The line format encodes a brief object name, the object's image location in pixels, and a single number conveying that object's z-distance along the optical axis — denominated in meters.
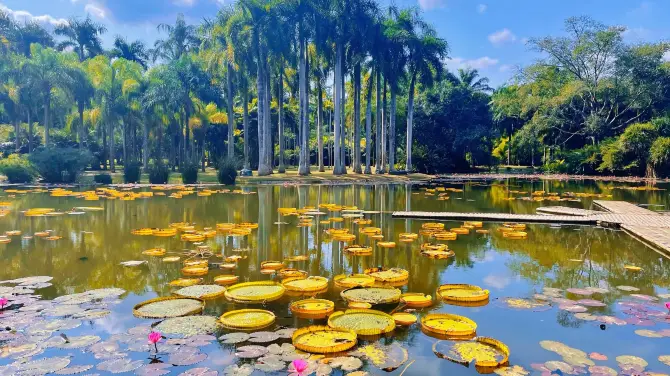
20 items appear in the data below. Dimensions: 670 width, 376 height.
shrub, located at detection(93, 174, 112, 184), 28.33
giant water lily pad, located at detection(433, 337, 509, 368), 4.36
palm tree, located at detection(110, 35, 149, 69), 58.44
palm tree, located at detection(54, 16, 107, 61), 56.16
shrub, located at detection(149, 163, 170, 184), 28.47
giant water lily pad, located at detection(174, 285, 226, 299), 6.23
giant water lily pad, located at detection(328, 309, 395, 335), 4.98
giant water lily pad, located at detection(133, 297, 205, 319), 5.51
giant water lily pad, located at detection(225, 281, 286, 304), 6.04
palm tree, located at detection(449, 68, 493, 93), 54.03
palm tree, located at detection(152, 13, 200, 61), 48.72
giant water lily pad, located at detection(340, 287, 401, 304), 6.04
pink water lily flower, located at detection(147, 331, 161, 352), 4.34
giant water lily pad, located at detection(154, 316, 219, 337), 5.02
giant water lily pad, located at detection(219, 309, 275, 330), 5.16
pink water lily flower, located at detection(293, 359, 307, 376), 3.66
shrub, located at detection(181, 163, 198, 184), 28.72
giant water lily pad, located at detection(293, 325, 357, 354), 4.50
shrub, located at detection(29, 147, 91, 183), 27.73
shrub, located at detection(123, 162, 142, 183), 29.64
